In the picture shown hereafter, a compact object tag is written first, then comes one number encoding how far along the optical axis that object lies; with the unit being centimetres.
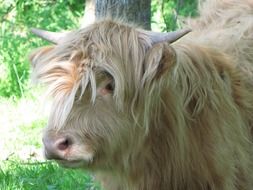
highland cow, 701
